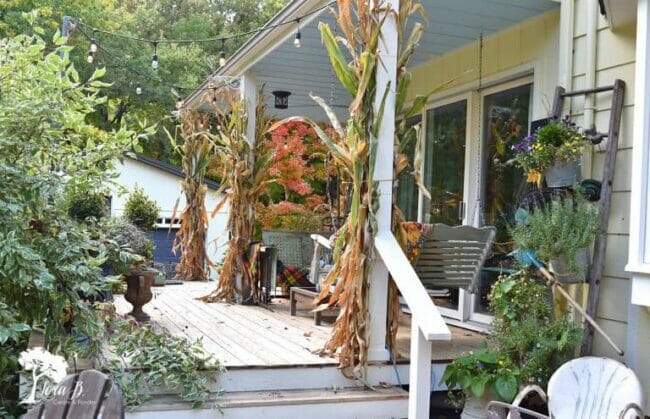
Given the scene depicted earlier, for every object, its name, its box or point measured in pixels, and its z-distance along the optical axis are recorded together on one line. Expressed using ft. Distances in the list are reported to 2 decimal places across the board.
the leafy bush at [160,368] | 11.05
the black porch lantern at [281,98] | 25.81
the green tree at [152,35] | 56.90
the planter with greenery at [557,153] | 12.32
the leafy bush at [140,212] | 24.93
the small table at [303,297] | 17.52
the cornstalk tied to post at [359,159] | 12.46
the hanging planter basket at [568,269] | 11.78
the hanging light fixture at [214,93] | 24.50
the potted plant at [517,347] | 11.72
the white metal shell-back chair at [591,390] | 10.14
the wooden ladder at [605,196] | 12.10
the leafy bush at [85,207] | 15.93
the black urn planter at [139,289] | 16.49
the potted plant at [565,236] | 11.51
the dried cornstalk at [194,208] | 30.12
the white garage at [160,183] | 49.47
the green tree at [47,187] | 11.32
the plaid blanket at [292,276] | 22.99
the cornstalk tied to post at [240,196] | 21.58
